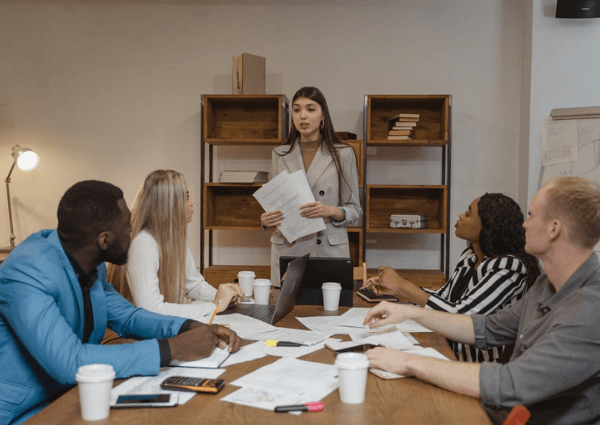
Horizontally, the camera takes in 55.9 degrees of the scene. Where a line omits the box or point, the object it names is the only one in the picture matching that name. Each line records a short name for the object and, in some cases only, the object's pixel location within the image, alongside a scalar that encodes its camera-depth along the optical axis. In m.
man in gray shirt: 1.19
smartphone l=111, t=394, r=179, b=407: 1.08
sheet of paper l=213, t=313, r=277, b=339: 1.68
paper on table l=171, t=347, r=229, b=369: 1.33
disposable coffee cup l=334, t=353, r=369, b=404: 1.08
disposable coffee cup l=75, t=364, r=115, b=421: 1.01
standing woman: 2.95
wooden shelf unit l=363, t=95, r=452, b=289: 4.06
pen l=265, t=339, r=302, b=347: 1.53
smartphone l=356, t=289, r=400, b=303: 2.26
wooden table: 1.03
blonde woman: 2.00
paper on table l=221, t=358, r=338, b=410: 1.12
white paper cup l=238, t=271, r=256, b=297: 2.32
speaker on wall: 3.84
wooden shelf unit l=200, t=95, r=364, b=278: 4.22
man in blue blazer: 1.25
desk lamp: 4.20
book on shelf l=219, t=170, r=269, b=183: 4.10
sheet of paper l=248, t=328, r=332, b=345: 1.58
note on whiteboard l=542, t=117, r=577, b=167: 3.66
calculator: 1.16
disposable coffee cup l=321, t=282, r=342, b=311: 2.04
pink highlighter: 1.07
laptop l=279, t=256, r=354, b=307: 2.21
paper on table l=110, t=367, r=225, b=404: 1.15
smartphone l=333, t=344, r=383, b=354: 1.47
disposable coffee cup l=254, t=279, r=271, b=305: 2.14
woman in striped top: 1.92
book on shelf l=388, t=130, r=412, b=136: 4.03
